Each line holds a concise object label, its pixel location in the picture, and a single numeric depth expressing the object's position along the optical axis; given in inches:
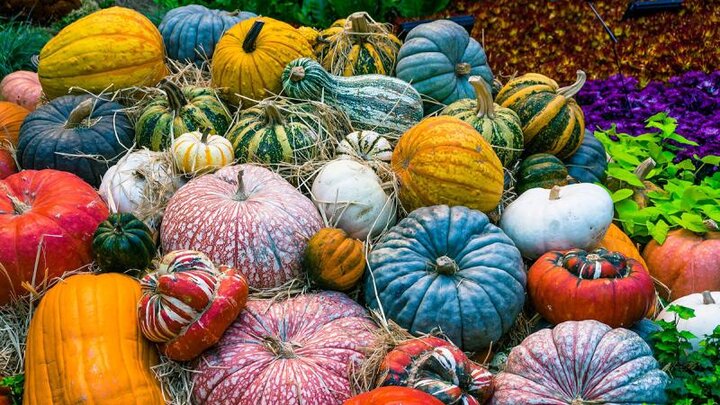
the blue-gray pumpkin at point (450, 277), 133.2
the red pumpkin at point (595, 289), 132.7
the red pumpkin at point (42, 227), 134.5
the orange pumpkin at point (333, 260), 136.9
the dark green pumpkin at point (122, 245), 135.2
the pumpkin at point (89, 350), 117.3
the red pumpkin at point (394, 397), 103.4
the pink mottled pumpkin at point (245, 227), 136.6
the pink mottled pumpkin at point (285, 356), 116.5
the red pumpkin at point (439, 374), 113.1
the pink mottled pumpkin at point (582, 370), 113.7
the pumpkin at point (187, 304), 117.3
